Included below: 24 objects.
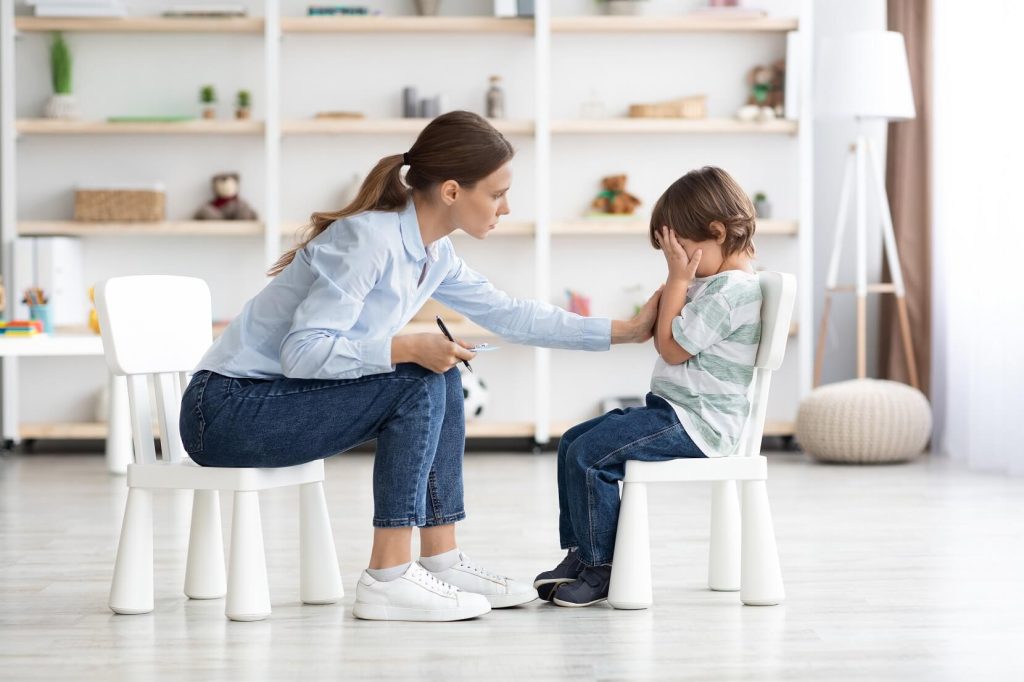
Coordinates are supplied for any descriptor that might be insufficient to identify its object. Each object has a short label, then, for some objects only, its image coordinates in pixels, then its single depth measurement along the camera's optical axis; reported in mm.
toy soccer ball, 9477
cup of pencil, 7840
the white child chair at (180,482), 4113
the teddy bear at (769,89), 9602
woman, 4004
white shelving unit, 9328
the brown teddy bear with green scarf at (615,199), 9617
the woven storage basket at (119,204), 9344
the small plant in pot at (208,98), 9516
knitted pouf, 8547
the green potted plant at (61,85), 9430
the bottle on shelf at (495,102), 9508
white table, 6285
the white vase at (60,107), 9453
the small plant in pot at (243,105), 9492
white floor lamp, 8844
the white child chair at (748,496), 4242
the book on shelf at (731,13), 9375
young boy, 4281
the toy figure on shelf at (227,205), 9508
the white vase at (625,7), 9461
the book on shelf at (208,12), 9383
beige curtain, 9633
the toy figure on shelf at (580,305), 9523
